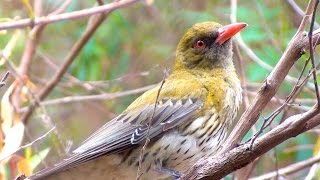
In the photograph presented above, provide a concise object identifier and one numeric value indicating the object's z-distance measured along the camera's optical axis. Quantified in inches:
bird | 261.0
